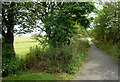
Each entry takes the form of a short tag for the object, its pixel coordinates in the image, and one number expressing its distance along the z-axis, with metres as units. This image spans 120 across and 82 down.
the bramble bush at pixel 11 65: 4.74
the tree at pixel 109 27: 8.15
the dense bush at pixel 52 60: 4.93
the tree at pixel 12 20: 5.36
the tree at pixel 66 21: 4.93
